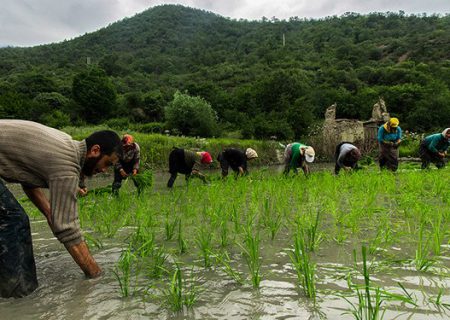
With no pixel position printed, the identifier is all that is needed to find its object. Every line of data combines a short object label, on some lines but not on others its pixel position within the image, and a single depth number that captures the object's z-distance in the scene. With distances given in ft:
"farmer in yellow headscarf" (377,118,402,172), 27.76
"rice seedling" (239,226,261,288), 6.66
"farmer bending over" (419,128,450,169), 28.70
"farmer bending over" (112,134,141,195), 21.65
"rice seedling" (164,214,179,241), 10.46
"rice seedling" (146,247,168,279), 7.44
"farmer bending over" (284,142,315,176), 25.13
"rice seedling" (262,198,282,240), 9.93
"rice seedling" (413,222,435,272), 7.06
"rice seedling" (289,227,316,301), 5.98
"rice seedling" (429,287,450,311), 5.48
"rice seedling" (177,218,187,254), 9.10
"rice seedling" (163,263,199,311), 5.81
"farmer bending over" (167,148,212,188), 26.17
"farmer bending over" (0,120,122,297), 7.09
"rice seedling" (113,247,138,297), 6.57
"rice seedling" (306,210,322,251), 8.55
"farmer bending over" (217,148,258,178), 28.37
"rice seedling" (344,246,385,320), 4.74
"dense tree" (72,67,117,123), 115.75
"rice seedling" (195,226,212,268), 7.95
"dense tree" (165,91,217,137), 87.64
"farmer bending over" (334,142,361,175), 26.86
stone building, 69.36
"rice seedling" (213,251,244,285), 6.93
